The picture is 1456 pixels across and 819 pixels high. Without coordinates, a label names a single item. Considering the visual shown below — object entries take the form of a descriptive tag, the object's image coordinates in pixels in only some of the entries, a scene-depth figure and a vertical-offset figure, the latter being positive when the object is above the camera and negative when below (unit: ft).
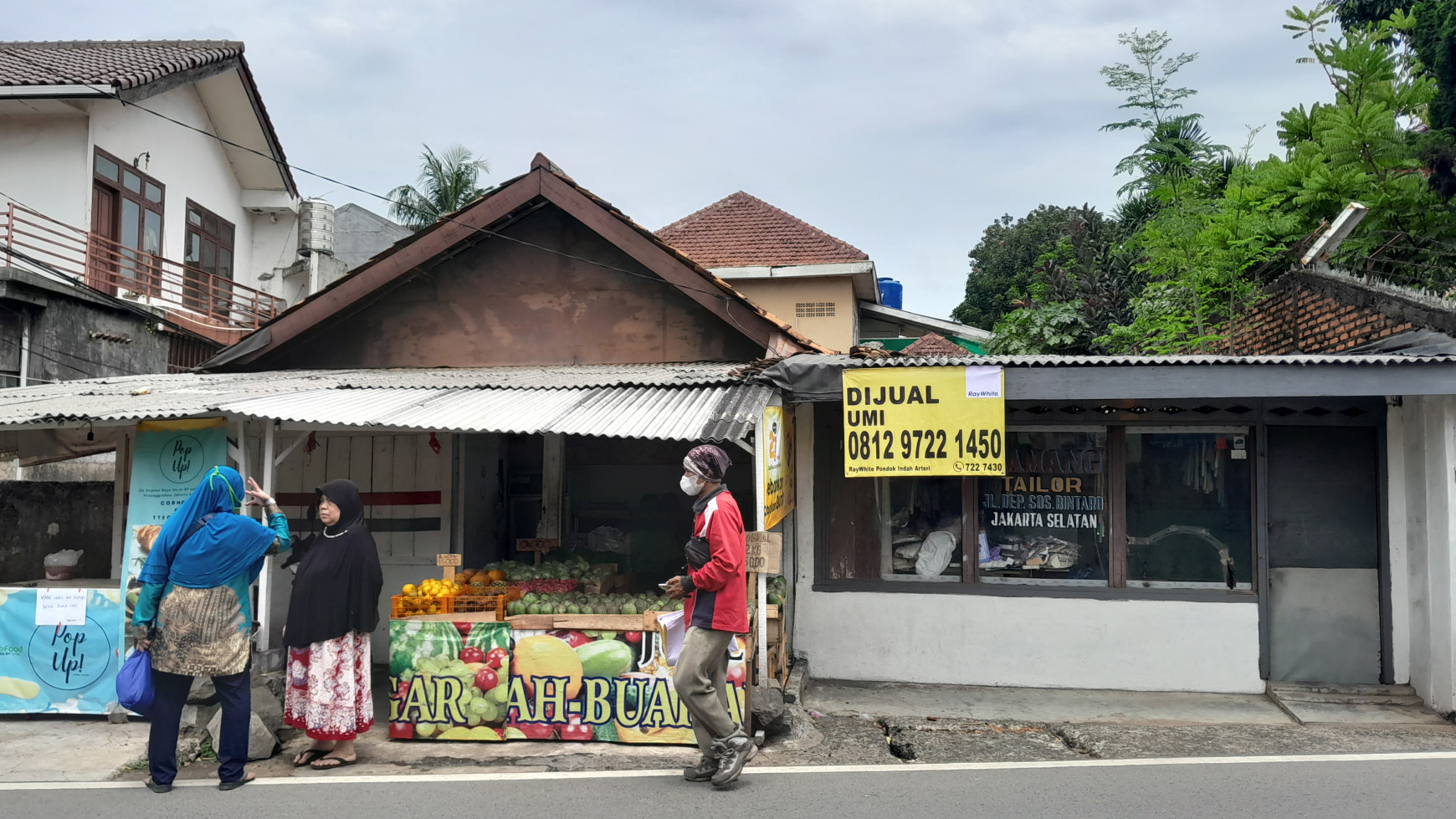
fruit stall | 20.30 -4.39
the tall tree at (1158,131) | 72.54 +28.85
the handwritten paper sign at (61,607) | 22.67 -3.21
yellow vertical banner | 21.18 +0.46
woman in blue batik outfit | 16.67 -2.51
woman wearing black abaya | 18.40 -3.00
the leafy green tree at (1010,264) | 113.70 +28.67
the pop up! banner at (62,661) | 22.45 -4.51
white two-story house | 46.52 +17.65
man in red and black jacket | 16.88 -2.60
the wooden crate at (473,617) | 21.22 -3.17
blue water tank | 85.97 +18.04
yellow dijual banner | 23.08 +1.60
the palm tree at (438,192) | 95.04 +30.03
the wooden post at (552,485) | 31.43 -0.14
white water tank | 65.05 +17.94
